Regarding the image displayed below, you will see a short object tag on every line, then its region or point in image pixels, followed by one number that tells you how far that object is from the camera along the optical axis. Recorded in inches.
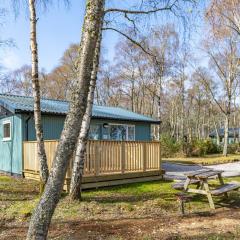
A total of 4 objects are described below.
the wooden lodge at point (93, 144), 437.1
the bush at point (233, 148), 1270.3
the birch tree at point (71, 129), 160.1
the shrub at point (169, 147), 1043.9
